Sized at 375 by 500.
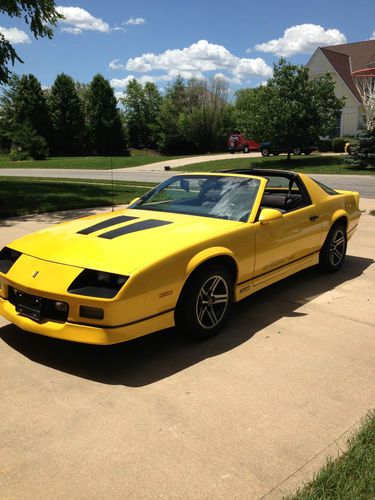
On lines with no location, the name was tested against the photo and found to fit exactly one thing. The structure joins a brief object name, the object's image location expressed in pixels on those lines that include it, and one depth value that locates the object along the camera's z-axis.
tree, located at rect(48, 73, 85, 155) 50.72
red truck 41.75
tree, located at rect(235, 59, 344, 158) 25.44
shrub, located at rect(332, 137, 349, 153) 36.84
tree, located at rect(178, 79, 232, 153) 48.31
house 42.06
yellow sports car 3.26
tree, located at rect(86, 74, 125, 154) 51.47
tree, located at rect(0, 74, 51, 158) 45.56
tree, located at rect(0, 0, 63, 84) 11.30
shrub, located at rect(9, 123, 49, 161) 44.41
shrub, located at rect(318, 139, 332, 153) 38.22
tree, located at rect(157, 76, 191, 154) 50.66
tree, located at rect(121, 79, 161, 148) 58.06
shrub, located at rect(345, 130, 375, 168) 23.52
